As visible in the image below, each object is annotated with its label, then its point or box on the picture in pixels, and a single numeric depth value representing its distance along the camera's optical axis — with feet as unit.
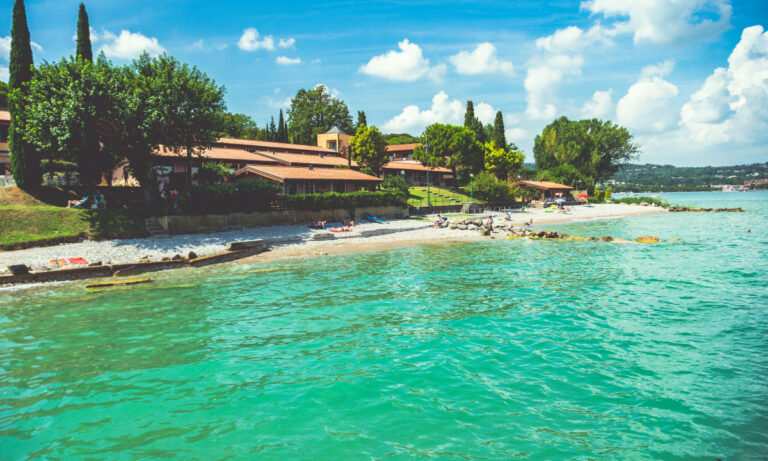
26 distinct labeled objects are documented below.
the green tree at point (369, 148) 189.26
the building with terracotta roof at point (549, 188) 253.85
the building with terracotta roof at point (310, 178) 127.85
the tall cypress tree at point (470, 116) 273.33
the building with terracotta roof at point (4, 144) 128.67
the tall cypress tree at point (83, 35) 108.78
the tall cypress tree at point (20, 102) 93.76
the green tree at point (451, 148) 227.81
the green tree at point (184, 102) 90.74
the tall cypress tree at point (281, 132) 263.08
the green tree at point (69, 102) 81.10
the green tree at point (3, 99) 155.30
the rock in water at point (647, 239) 108.62
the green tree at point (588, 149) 307.99
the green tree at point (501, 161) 246.06
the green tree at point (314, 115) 304.50
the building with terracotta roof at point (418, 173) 221.05
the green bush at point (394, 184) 175.42
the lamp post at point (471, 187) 202.90
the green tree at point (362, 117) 230.07
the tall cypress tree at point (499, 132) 271.69
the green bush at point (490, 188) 210.18
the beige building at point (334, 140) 244.01
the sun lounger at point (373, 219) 135.23
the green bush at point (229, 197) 97.71
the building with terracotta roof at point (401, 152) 279.08
